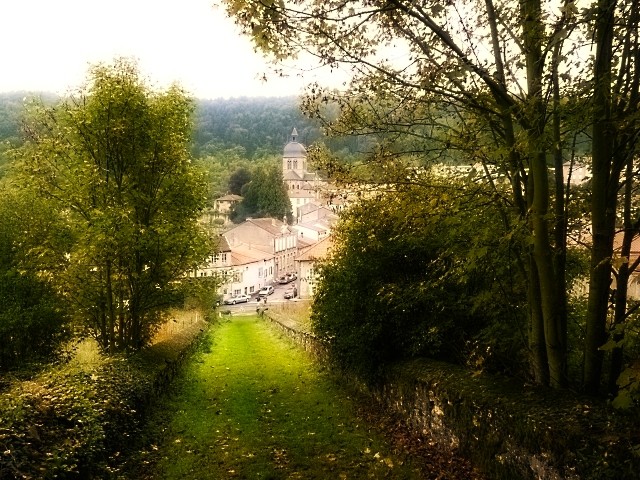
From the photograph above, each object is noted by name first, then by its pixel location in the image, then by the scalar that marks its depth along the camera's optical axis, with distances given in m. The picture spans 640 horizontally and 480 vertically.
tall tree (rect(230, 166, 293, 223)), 102.94
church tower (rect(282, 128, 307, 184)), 123.75
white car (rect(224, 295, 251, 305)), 65.75
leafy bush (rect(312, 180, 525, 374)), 7.52
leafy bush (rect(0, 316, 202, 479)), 5.69
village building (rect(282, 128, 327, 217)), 120.69
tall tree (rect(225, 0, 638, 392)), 5.37
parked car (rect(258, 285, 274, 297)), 70.08
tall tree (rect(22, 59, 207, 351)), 13.12
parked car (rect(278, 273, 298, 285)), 82.81
